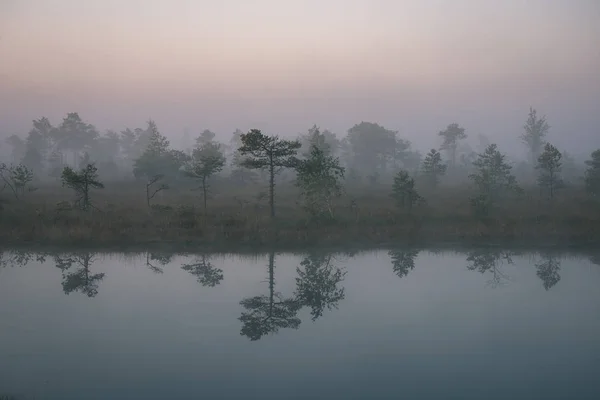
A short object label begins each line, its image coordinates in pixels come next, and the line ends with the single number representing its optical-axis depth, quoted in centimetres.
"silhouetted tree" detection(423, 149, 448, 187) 5550
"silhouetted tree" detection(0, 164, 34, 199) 4372
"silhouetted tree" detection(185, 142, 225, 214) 4169
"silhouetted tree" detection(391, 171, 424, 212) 3953
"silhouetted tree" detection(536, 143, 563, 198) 4400
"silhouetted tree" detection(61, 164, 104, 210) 3659
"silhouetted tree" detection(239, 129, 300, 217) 3756
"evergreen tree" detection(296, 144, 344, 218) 3659
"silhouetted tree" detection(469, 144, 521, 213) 4488
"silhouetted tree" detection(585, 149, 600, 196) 4678
